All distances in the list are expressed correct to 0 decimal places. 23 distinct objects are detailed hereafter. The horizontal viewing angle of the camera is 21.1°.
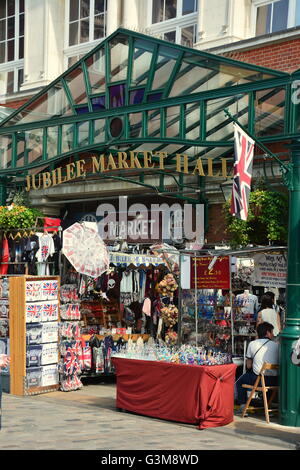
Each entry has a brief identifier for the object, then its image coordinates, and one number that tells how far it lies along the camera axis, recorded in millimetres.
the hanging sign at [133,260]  15328
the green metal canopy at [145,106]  13469
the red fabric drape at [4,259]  17672
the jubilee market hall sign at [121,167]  13744
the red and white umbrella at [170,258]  14983
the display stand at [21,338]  13875
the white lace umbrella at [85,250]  14367
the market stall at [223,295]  13094
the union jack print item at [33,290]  14039
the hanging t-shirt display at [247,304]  13591
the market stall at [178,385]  10891
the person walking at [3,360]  10012
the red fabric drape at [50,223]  17320
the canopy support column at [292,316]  11055
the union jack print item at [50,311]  14242
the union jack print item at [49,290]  14312
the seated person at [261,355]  11739
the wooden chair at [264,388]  11406
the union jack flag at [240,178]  11023
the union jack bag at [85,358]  14625
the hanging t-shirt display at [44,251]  16516
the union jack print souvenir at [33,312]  13977
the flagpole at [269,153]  11207
